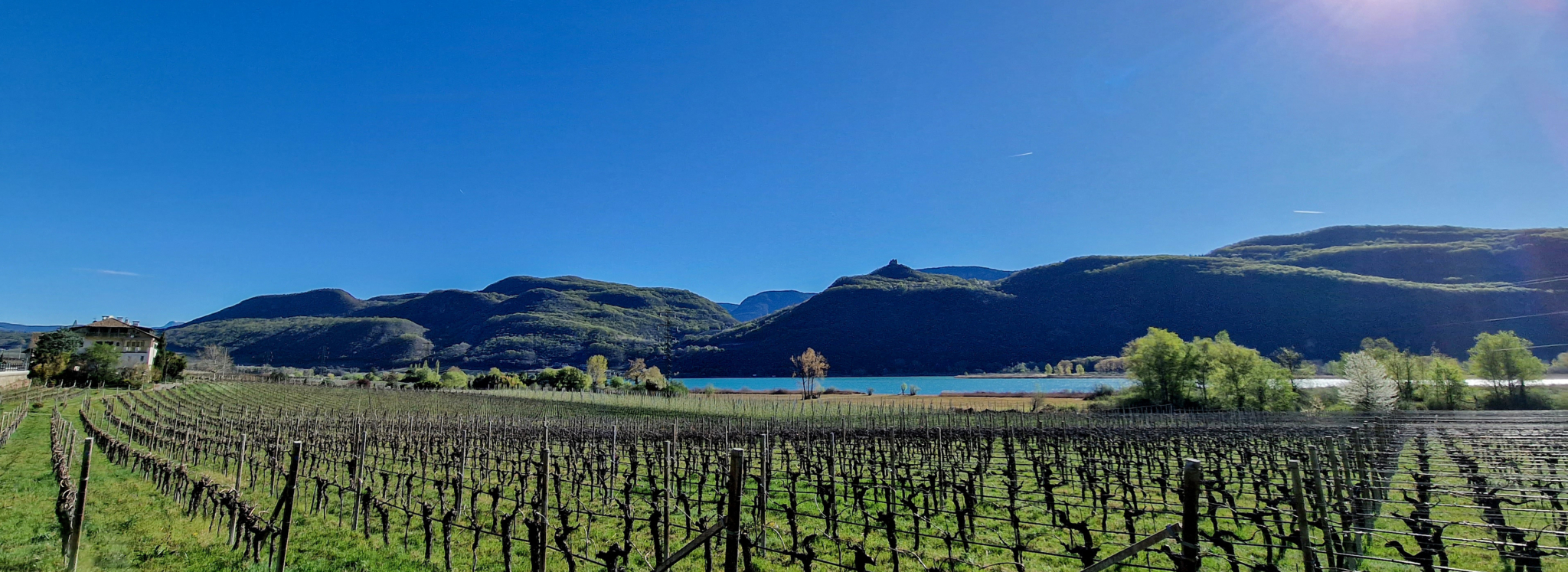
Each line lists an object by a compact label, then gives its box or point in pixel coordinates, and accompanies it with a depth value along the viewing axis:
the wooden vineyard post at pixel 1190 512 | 3.94
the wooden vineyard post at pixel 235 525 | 9.24
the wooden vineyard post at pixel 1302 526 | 4.65
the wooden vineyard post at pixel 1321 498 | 5.58
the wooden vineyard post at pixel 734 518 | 5.02
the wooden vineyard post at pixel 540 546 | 6.94
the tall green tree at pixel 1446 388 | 45.28
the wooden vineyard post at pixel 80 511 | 7.28
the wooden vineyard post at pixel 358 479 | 10.85
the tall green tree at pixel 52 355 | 53.12
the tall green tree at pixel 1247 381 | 48.56
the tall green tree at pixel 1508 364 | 47.53
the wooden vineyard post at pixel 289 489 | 7.54
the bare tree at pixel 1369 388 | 41.81
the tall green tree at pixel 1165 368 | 52.91
